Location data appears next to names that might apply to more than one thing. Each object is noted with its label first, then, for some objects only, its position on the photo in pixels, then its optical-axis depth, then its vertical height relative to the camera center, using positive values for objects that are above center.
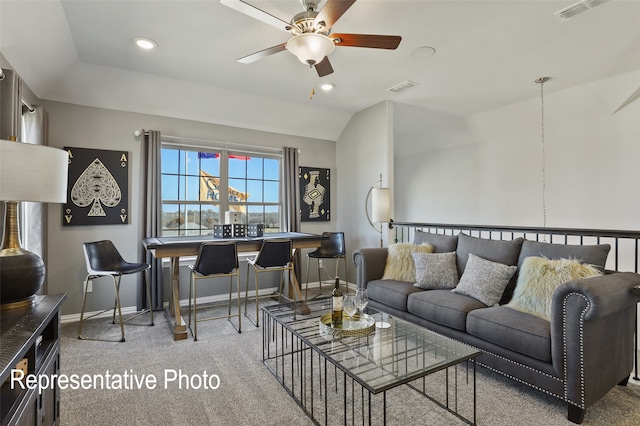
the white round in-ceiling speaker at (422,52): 3.08 +1.60
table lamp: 1.42 +0.10
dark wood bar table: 3.09 -0.32
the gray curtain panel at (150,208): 3.90 +0.11
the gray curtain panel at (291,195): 4.90 +0.32
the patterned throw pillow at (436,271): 3.03 -0.53
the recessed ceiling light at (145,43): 2.90 +1.60
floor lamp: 4.23 +0.14
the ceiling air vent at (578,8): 2.38 +1.58
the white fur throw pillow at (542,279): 2.16 -0.45
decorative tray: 1.97 -0.70
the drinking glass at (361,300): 2.21 -0.58
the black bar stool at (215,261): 3.19 -0.45
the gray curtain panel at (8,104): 2.33 +0.83
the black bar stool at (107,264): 3.18 -0.51
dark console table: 1.08 -0.61
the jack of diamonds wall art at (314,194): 5.25 +0.36
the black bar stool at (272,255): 3.49 -0.43
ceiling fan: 2.04 +1.24
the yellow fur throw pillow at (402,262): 3.36 -0.49
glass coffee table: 1.63 -0.76
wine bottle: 2.08 -0.60
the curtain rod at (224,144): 4.16 +1.02
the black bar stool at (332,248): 4.58 -0.47
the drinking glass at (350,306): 2.21 -0.62
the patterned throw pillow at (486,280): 2.57 -0.54
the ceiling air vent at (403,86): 3.90 +1.62
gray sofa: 1.80 -0.74
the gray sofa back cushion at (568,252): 2.25 -0.28
